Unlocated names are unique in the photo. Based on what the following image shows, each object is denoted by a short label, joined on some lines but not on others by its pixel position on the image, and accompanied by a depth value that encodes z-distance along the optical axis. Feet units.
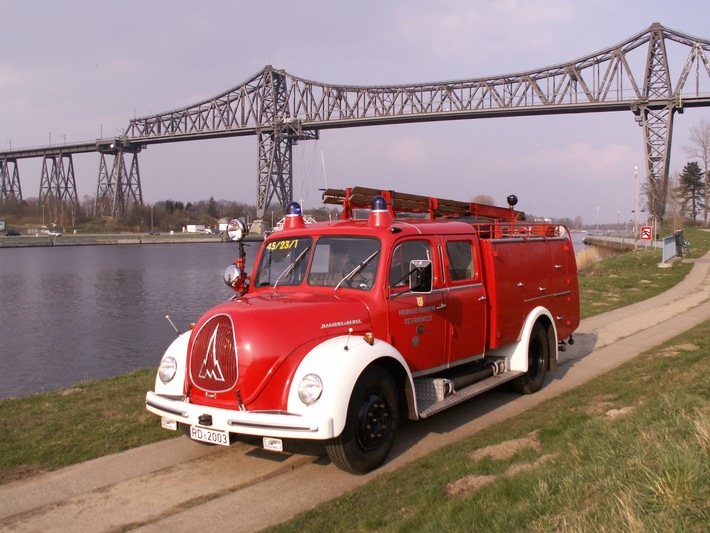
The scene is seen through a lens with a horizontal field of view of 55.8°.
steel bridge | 222.07
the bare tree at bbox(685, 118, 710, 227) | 246.47
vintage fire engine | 18.40
